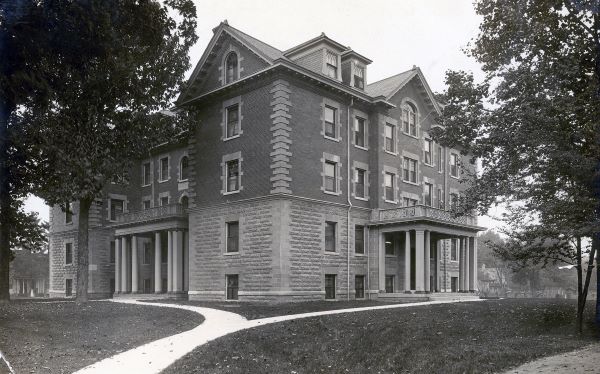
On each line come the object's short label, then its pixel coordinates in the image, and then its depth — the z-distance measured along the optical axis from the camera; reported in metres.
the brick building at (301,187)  29.41
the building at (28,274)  81.38
